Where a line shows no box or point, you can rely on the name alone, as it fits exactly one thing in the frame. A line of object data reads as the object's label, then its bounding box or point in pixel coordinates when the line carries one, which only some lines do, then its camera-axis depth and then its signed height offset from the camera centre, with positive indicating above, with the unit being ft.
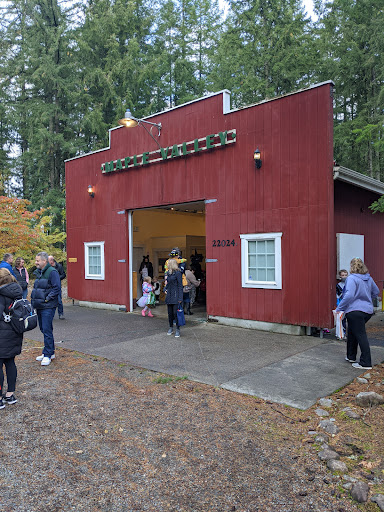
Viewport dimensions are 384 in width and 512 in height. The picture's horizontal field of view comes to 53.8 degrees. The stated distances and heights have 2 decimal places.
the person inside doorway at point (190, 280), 34.91 -2.32
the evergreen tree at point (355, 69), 58.49 +30.15
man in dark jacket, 19.62 -2.10
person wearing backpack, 14.23 -3.06
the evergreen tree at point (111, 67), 72.95 +36.97
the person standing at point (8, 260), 27.81 -0.25
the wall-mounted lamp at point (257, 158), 28.14 +7.19
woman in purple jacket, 18.53 -2.52
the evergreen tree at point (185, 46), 77.71 +45.06
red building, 25.93 +4.52
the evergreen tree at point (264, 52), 67.67 +37.31
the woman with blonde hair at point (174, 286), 26.25 -2.15
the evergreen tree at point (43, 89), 73.56 +34.50
